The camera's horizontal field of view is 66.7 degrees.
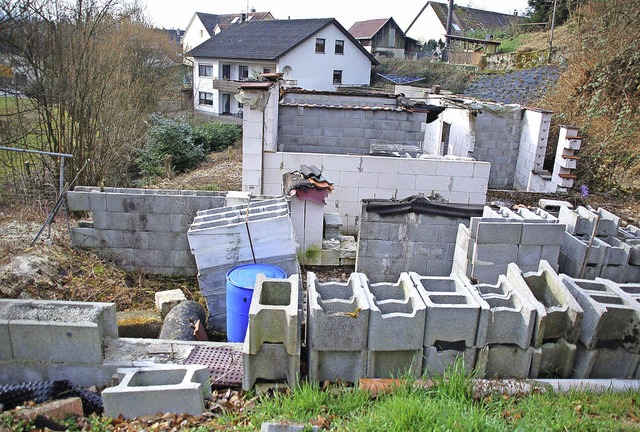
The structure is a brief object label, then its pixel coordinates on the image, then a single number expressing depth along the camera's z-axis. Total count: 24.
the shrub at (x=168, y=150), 17.16
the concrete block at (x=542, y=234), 5.39
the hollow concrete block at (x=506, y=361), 3.83
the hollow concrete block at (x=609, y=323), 3.81
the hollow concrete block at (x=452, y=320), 3.70
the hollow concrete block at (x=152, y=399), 3.55
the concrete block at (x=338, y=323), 3.63
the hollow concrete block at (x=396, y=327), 3.65
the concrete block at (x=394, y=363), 3.78
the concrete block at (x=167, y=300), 5.96
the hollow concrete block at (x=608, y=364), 3.90
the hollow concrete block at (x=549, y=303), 3.81
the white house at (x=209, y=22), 54.28
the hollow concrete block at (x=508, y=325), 3.74
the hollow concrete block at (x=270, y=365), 3.71
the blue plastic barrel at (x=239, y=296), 5.32
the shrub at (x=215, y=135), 21.39
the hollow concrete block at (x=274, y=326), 3.61
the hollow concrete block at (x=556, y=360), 3.90
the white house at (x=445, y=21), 46.59
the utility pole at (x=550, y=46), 23.58
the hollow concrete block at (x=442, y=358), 3.79
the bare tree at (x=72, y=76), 9.72
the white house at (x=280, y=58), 34.97
